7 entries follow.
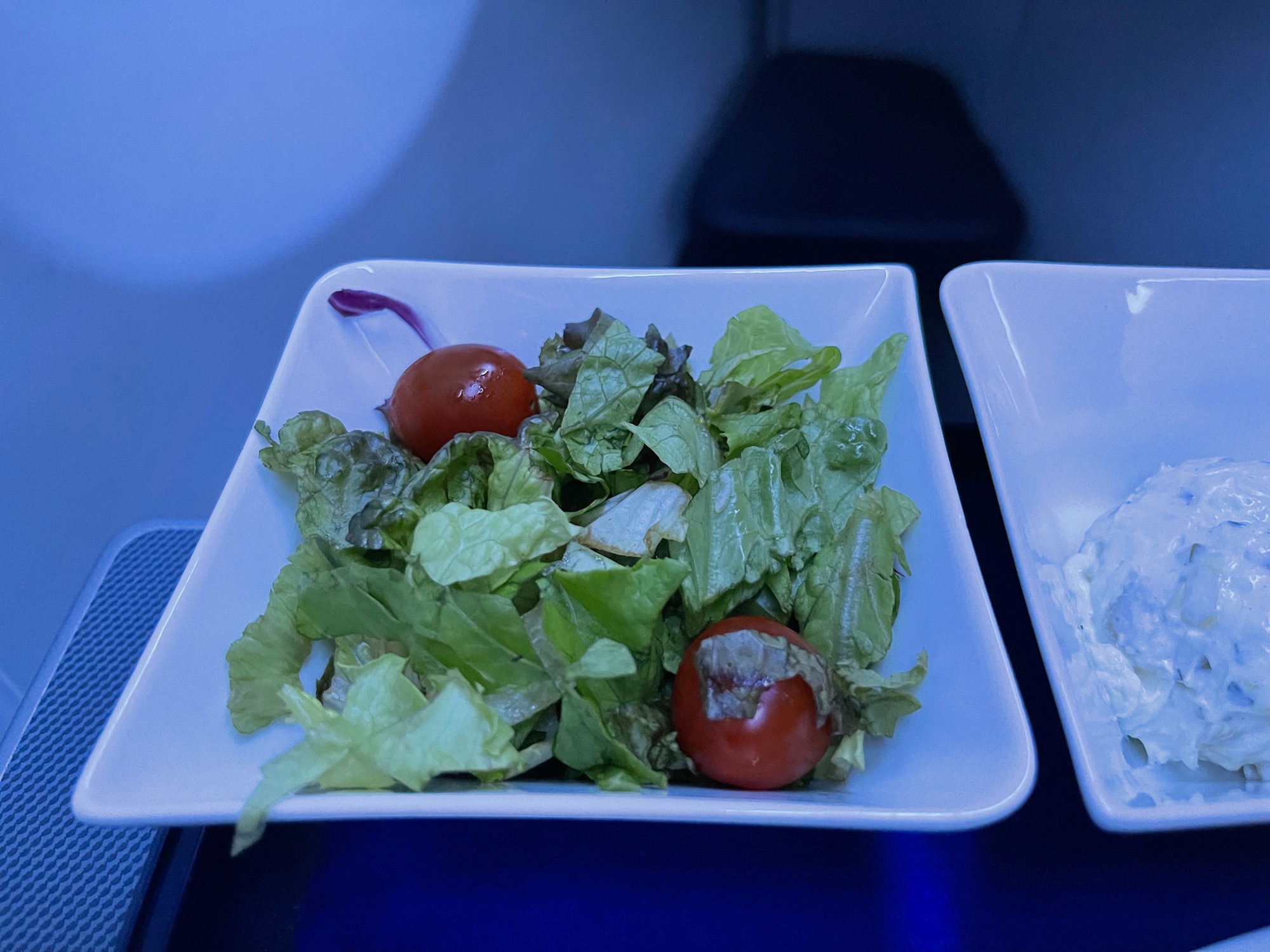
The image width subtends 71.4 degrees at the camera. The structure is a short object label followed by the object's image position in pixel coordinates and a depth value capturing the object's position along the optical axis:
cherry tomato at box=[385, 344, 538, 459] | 0.16
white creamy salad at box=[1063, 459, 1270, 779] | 0.13
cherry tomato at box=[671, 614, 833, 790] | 0.12
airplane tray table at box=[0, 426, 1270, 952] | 0.13
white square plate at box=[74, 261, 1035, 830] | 0.11
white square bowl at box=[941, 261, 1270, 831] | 0.16
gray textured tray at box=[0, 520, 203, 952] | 0.14
